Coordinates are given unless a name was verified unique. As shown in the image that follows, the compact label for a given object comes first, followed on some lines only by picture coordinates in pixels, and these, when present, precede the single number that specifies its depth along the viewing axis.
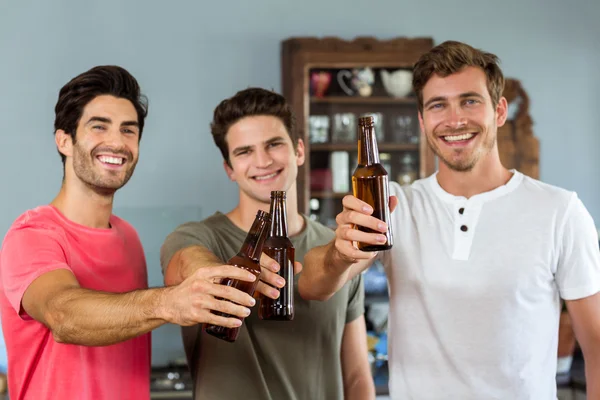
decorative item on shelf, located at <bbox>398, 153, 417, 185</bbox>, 3.36
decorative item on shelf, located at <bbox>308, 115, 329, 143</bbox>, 3.30
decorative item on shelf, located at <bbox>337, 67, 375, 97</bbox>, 3.33
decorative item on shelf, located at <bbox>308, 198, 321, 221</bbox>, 3.30
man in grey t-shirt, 1.58
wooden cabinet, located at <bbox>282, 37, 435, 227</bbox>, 3.26
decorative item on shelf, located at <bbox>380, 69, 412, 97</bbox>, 3.33
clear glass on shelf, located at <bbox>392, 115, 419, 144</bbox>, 3.38
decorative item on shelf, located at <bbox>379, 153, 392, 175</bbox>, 3.37
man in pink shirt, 1.21
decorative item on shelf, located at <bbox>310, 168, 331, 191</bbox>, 3.31
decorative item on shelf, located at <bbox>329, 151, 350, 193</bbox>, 3.33
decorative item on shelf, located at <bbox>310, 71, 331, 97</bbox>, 3.29
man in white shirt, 1.48
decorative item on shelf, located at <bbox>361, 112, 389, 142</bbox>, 3.38
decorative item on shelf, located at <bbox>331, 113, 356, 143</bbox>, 3.34
